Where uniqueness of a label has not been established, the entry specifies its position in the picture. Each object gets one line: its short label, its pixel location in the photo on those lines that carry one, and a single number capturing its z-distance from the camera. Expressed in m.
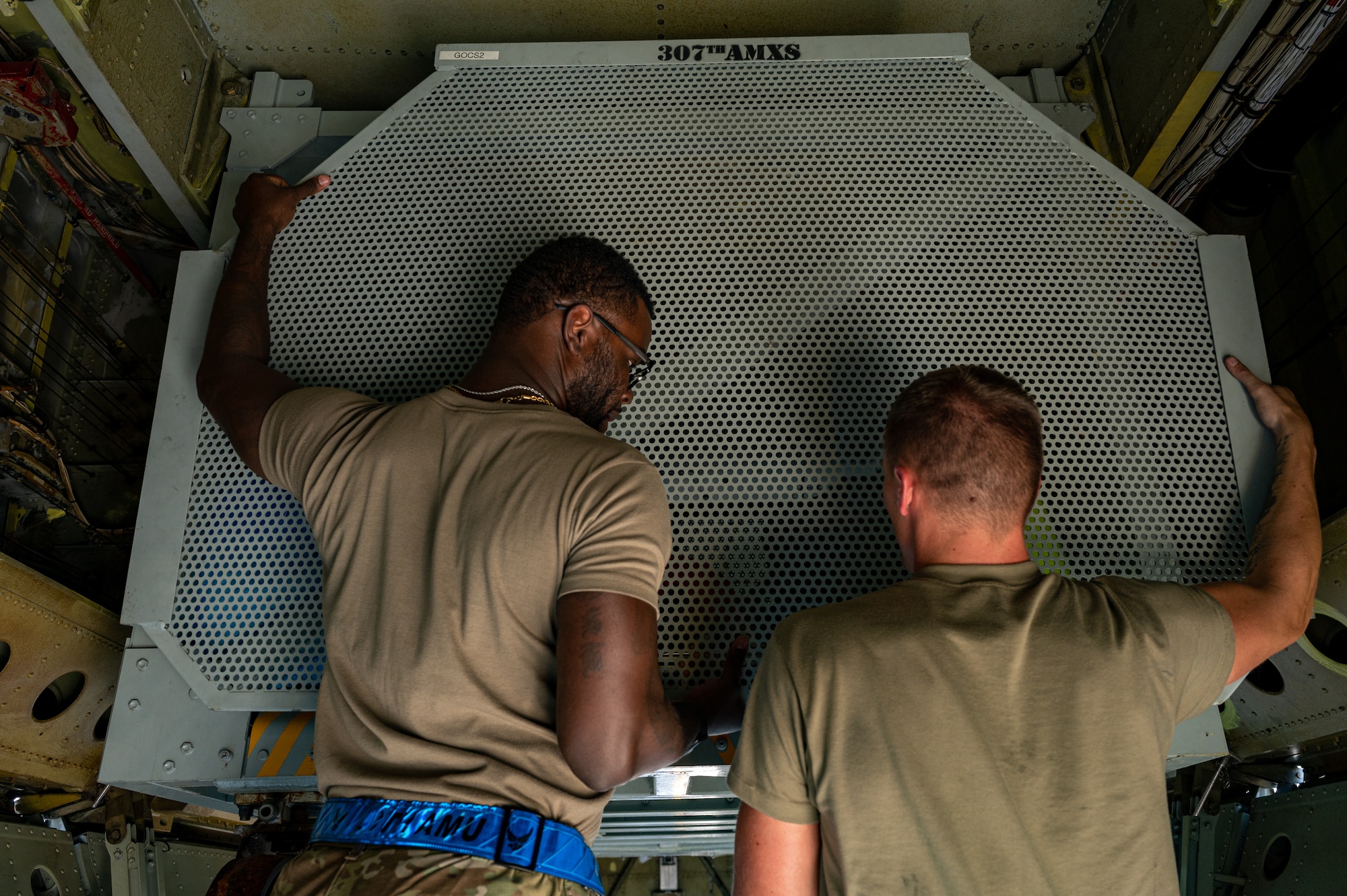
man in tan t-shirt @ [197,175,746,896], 1.35
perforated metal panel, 1.80
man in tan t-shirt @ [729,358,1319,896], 1.26
